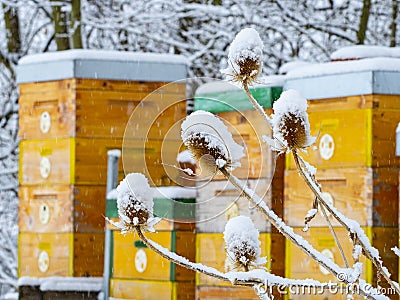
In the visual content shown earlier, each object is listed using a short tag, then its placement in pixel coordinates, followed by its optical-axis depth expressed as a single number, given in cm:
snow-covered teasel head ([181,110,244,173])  205
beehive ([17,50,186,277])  1049
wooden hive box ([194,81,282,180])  856
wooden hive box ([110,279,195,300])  959
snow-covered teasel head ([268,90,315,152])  196
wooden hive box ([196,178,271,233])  885
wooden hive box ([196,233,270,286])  935
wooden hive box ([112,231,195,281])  959
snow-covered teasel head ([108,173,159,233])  209
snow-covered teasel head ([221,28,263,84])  216
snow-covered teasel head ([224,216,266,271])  203
